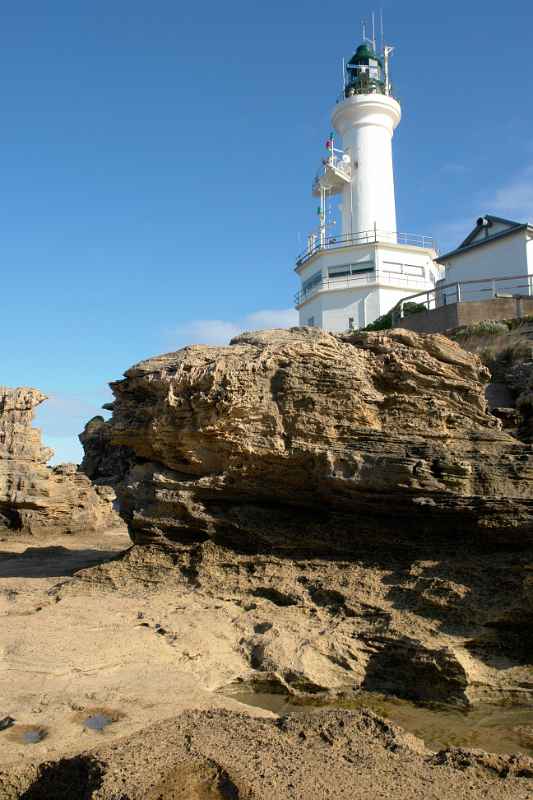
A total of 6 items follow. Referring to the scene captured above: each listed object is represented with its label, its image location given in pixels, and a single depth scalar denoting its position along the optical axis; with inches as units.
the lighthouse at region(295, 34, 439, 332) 1603.1
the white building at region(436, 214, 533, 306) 1181.2
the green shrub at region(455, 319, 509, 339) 839.7
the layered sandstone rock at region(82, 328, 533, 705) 315.3
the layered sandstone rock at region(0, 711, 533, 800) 169.0
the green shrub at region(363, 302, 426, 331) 1115.9
